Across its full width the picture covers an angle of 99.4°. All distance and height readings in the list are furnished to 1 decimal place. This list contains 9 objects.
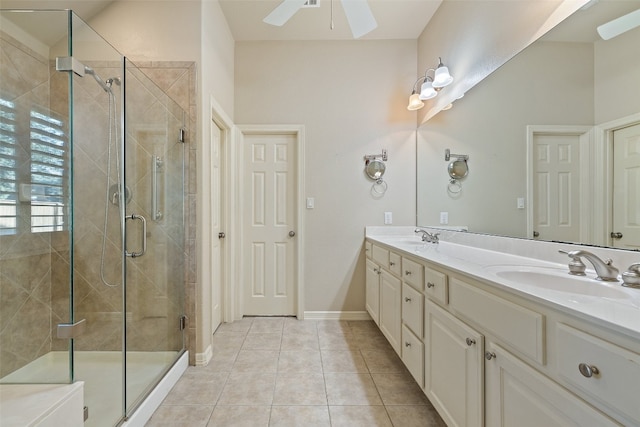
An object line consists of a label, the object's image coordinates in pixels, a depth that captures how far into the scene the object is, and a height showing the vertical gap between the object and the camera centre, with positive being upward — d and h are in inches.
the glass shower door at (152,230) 66.2 -4.7
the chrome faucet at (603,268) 38.6 -7.8
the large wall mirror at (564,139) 41.0 +14.5
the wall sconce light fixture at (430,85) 88.7 +44.4
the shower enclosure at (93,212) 57.7 +0.3
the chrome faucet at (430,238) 89.3 -8.2
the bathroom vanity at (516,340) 23.9 -15.5
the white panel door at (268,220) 114.6 -2.9
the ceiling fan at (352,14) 63.8 +49.0
